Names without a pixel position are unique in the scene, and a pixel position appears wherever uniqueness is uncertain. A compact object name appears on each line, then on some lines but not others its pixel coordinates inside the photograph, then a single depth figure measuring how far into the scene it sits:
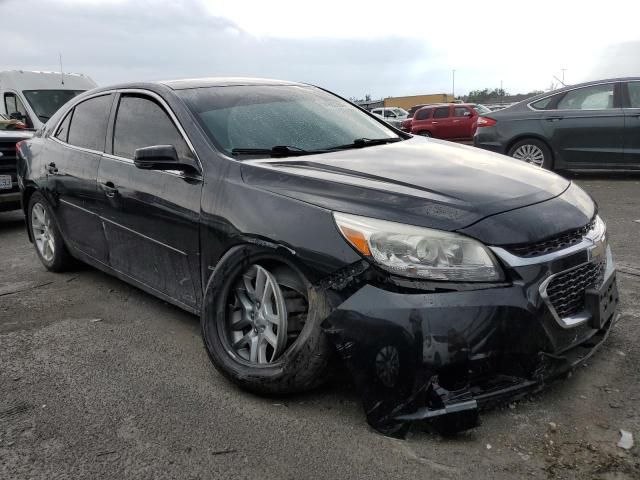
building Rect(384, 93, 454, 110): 52.34
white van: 12.12
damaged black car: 2.42
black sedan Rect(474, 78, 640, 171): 9.03
